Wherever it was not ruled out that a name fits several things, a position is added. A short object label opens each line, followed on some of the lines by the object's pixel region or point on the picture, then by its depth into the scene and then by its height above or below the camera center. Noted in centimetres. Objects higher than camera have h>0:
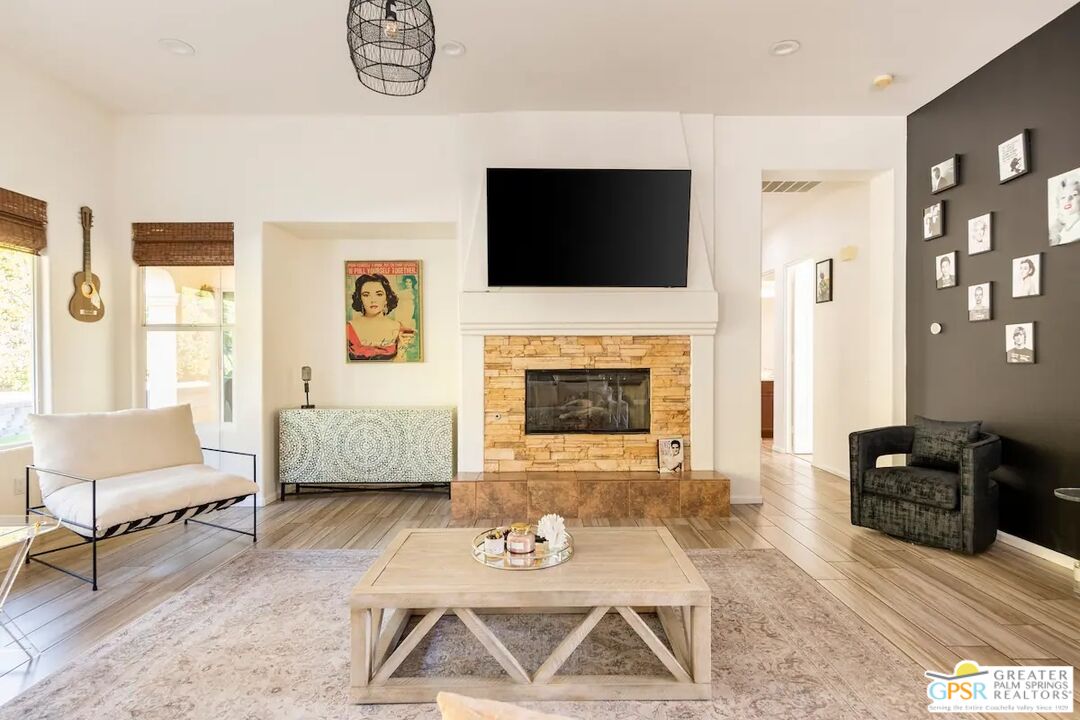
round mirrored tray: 209 -77
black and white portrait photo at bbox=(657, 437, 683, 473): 429 -78
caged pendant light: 213 +133
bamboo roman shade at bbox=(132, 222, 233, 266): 441 +91
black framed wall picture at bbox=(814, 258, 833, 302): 562 +74
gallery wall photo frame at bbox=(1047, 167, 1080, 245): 301 +80
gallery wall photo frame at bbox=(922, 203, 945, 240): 403 +97
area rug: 185 -116
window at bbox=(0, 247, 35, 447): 354 +8
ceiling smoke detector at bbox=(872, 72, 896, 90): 381 +188
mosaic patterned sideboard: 460 -74
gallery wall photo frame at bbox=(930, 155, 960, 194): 388 +127
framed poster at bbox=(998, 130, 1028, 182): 331 +119
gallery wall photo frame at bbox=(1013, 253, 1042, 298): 323 +46
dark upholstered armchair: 318 -79
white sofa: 285 -69
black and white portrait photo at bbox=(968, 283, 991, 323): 359 +33
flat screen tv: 414 +95
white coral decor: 222 -70
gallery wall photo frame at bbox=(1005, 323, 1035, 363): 327 +6
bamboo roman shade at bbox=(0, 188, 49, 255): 346 +87
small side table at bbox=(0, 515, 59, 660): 219 -72
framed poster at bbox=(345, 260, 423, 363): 511 +45
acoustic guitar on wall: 402 +48
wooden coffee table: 187 -90
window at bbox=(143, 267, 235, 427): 449 +13
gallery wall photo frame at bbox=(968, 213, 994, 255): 360 +78
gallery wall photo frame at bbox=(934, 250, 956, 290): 392 +60
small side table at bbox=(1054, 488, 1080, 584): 262 -67
